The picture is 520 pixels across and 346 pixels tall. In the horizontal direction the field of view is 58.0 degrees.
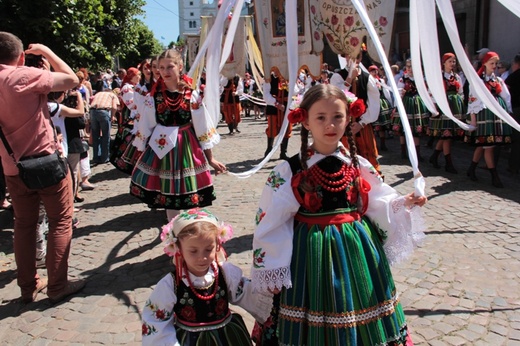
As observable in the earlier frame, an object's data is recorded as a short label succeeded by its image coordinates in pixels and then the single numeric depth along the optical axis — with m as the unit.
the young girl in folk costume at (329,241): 2.30
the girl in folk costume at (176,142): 4.64
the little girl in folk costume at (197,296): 2.41
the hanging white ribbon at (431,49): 2.90
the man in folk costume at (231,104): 13.94
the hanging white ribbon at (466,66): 3.04
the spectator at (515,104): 7.79
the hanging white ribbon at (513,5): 3.11
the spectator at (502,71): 9.91
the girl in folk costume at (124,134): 7.32
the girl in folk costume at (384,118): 10.40
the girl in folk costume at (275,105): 9.38
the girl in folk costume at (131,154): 6.56
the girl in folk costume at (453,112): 8.00
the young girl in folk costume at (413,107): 8.97
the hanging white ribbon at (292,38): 3.29
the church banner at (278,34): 5.08
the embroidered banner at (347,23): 4.36
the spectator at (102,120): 8.98
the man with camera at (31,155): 3.29
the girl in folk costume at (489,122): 6.77
